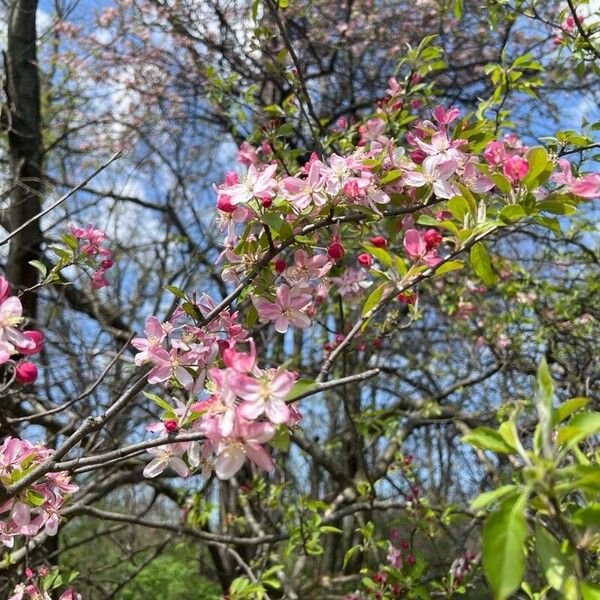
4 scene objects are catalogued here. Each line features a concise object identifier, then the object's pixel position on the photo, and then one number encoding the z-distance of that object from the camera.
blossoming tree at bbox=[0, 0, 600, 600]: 0.36
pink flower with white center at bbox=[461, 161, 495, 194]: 0.52
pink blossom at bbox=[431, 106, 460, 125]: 0.60
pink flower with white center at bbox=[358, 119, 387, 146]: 0.90
